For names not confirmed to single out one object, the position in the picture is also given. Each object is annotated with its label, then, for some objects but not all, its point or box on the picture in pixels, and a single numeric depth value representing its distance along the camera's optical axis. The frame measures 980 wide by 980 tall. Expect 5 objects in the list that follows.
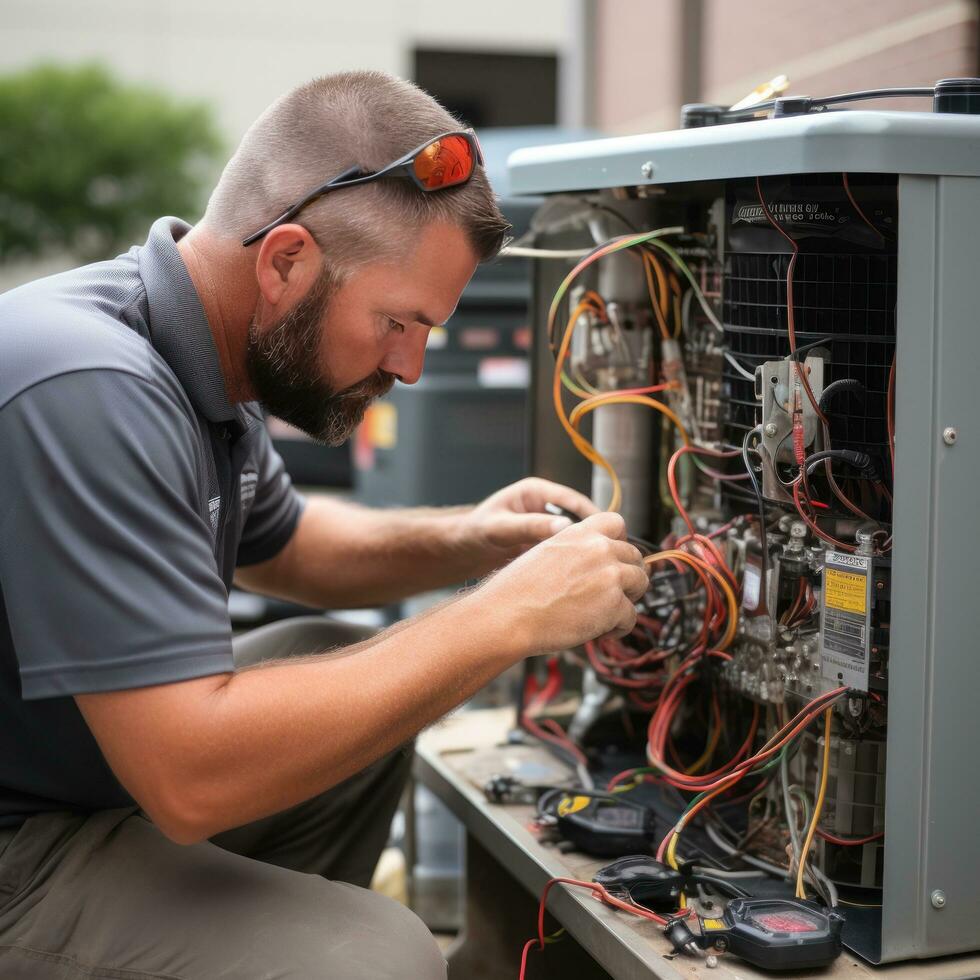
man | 1.24
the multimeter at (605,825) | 1.61
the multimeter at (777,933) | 1.33
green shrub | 9.90
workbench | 1.37
